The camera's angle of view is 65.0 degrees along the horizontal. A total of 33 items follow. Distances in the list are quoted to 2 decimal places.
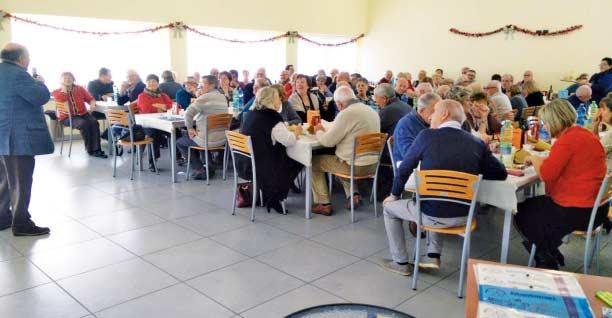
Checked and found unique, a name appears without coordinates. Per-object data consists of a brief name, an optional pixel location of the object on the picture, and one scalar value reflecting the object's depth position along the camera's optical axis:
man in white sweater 3.95
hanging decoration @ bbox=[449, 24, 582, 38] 9.02
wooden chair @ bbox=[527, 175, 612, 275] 2.62
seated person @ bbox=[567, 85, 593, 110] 6.00
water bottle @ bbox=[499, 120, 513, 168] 3.19
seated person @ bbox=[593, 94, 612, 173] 3.56
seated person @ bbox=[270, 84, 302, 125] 5.14
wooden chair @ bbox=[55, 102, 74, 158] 6.46
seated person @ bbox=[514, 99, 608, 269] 2.65
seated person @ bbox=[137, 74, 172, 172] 5.89
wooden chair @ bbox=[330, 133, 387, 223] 3.88
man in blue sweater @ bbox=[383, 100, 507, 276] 2.65
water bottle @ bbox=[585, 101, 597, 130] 4.55
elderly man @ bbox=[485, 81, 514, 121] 5.00
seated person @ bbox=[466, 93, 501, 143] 4.12
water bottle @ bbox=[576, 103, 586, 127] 4.85
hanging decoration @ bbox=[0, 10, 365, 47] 7.23
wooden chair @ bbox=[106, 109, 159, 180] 5.20
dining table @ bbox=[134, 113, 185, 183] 5.11
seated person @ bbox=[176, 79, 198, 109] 5.98
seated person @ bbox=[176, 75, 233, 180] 5.00
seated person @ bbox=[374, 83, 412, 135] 4.38
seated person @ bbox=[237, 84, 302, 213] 3.97
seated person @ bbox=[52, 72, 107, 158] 6.48
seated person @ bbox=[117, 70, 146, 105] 6.65
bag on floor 4.33
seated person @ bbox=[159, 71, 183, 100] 6.93
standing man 3.29
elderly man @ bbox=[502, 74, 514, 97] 7.66
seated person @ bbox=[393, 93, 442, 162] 3.40
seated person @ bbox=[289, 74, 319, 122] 5.84
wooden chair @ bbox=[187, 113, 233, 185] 4.98
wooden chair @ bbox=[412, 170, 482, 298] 2.58
